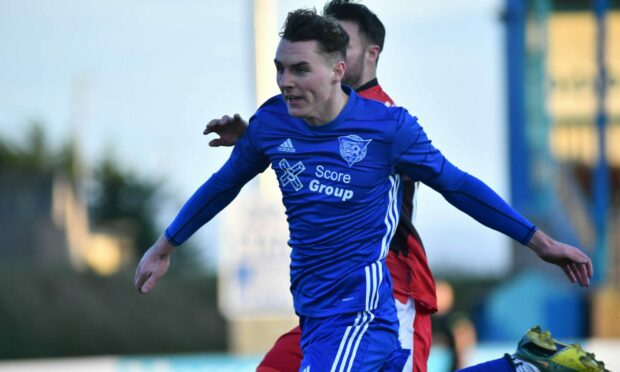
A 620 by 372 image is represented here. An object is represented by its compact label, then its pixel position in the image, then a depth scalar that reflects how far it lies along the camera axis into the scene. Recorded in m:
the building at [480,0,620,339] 35.19
